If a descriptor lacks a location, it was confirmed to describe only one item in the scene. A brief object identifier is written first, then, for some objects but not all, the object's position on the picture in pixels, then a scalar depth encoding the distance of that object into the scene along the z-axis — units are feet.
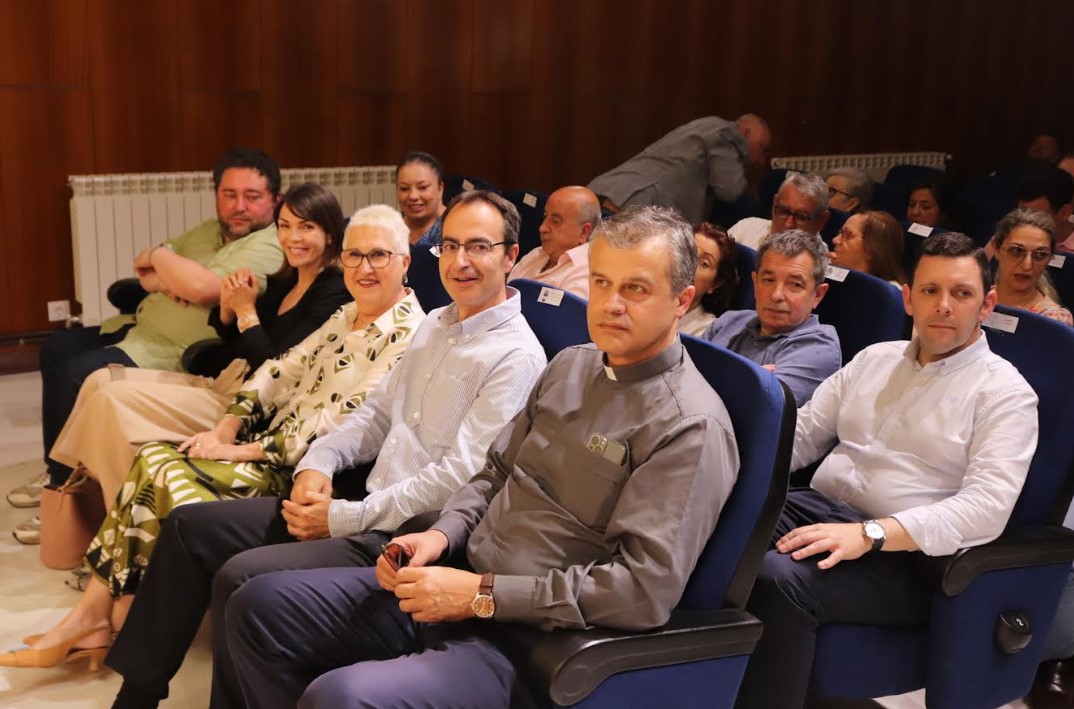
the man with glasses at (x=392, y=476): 7.80
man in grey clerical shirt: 6.02
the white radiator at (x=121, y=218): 16.93
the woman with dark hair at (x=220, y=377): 10.30
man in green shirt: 11.94
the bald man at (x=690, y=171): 16.93
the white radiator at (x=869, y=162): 25.27
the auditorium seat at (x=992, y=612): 7.27
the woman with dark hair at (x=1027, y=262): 11.11
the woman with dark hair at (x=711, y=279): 11.01
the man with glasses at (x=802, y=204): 13.32
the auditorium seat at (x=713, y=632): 5.86
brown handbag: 10.80
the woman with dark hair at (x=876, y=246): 11.78
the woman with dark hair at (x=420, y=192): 14.48
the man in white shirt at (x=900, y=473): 7.26
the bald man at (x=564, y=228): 13.16
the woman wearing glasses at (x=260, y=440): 8.96
